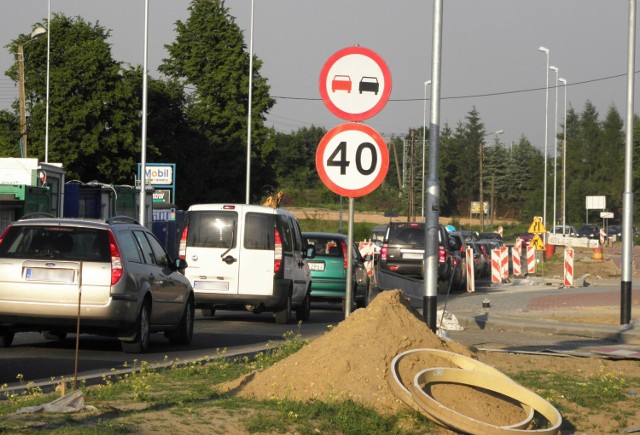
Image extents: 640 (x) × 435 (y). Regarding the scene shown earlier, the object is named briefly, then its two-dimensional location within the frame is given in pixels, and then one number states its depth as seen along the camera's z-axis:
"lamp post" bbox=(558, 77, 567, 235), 81.31
